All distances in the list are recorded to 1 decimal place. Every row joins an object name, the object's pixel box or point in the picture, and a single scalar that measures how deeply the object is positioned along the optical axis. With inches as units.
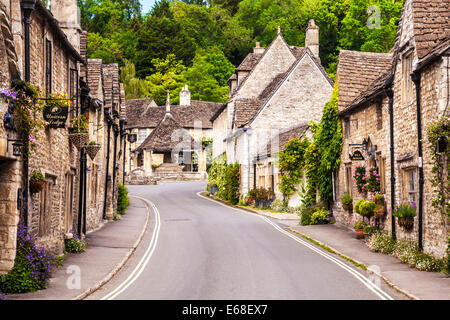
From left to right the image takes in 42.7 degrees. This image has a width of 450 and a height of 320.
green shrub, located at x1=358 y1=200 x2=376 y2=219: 778.2
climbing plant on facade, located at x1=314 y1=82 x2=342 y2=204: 992.9
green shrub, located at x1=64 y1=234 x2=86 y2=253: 703.7
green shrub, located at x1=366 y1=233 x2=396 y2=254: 689.4
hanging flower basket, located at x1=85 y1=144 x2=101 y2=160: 784.3
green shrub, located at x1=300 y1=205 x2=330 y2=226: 1051.3
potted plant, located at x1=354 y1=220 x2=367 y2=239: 816.9
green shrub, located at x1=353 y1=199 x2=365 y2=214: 792.1
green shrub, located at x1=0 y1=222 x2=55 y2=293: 456.4
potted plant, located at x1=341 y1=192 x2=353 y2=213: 919.0
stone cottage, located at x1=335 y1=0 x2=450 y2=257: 577.9
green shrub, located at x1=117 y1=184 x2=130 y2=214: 1320.1
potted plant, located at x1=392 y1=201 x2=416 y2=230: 641.0
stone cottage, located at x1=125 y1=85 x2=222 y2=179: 2790.4
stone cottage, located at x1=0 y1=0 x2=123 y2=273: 472.1
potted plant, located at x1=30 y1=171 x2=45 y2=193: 529.7
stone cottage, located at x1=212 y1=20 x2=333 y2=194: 1651.1
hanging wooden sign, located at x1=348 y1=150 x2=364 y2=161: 827.4
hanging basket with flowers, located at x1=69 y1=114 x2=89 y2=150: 719.1
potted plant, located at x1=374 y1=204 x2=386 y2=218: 773.9
